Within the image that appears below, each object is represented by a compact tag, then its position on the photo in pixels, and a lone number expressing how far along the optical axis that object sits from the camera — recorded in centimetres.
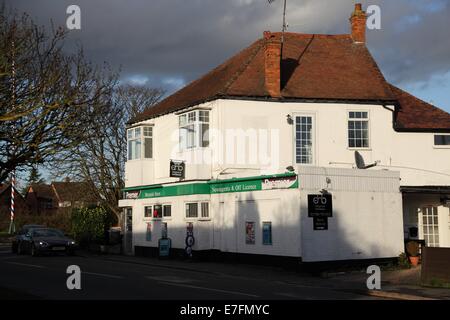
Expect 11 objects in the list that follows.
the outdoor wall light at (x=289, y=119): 2902
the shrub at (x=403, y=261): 2488
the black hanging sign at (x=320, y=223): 2359
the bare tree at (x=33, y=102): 1270
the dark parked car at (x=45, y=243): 3162
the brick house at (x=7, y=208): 6531
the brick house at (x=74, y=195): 4728
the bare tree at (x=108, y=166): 4500
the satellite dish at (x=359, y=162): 2822
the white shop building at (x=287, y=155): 2495
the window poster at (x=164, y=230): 3102
